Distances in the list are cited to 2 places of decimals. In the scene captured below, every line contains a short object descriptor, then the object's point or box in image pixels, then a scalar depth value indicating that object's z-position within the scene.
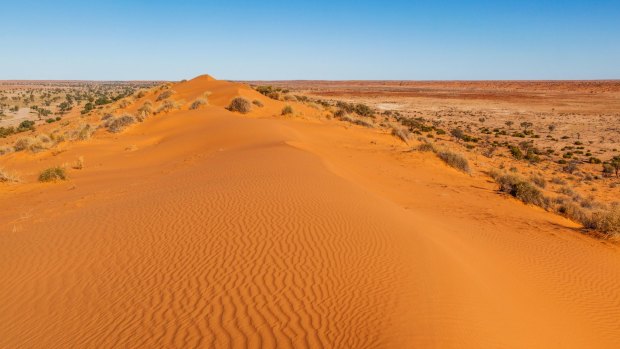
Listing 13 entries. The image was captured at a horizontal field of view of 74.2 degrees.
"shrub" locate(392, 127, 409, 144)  26.62
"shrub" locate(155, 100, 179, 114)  31.99
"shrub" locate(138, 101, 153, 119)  30.72
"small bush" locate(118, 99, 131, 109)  38.91
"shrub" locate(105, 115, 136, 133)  27.08
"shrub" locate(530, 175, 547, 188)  18.38
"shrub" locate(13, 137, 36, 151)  22.98
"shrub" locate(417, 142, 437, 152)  21.77
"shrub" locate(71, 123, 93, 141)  24.61
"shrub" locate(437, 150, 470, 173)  19.56
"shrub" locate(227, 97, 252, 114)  30.52
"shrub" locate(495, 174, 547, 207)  14.84
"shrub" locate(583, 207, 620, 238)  11.48
